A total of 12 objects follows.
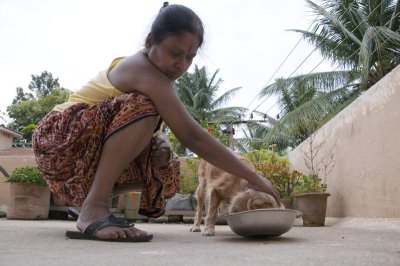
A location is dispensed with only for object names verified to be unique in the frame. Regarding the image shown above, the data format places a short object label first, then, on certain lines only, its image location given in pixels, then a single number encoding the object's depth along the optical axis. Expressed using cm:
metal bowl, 236
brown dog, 271
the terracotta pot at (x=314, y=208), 508
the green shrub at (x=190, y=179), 800
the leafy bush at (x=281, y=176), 589
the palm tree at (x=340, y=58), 1315
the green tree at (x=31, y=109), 2739
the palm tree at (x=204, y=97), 2627
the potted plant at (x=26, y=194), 664
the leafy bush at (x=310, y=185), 564
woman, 217
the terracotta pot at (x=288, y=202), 565
